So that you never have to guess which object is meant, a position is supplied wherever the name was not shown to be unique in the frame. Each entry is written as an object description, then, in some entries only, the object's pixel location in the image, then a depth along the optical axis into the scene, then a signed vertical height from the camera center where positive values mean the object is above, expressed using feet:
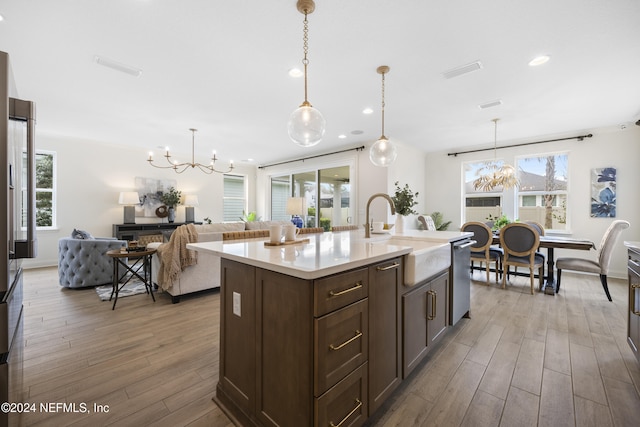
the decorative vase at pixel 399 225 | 9.46 -0.43
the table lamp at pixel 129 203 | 19.26 +0.67
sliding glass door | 20.80 +1.61
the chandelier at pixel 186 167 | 19.08 +3.89
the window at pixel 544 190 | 17.15 +1.53
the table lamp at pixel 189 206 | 22.30 +0.53
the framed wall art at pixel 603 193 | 15.31 +1.19
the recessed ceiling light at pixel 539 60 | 8.40 +4.87
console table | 19.33 -1.29
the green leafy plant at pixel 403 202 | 9.65 +0.39
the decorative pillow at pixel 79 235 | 13.34 -1.14
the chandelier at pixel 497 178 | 15.26 +2.02
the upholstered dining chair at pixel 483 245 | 13.76 -1.63
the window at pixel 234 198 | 26.66 +1.49
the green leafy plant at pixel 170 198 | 21.53 +1.13
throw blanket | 10.60 -1.72
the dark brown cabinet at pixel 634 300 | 6.31 -2.10
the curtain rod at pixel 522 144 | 15.88 +4.60
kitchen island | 3.76 -1.95
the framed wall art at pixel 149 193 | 20.97 +1.50
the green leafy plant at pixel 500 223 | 14.89 -0.58
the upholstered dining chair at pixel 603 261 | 11.14 -2.15
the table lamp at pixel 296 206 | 10.49 +0.26
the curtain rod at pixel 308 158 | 19.36 +4.71
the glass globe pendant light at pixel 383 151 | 10.16 +2.33
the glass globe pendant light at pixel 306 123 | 6.80 +2.28
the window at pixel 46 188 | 17.56 +1.58
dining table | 11.89 -1.50
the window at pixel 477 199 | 19.54 +1.01
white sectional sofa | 10.85 -2.52
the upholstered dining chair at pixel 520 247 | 12.50 -1.63
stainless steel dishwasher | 7.99 -2.13
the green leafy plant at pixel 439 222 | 21.09 -0.73
